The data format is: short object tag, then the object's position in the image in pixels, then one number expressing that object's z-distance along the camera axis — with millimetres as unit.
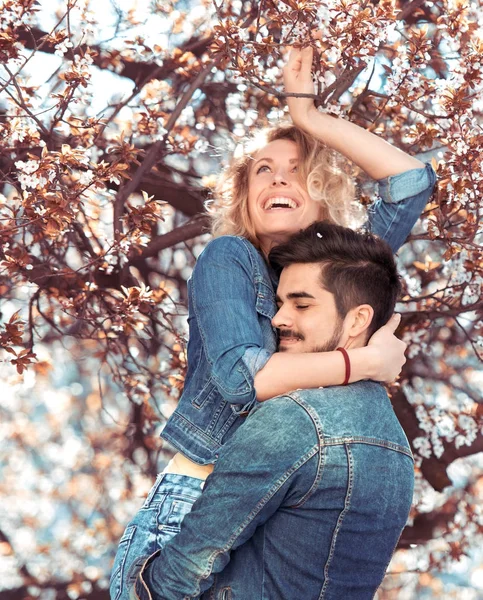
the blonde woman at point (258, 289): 1928
